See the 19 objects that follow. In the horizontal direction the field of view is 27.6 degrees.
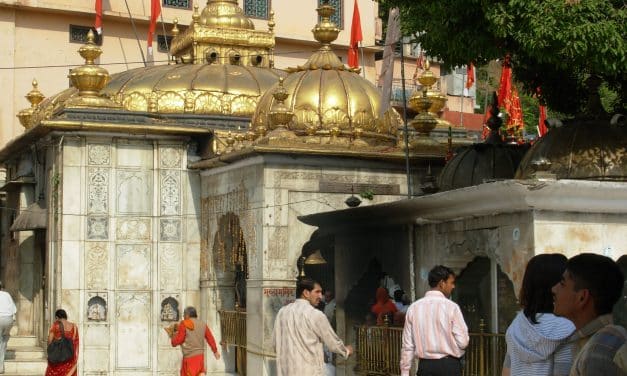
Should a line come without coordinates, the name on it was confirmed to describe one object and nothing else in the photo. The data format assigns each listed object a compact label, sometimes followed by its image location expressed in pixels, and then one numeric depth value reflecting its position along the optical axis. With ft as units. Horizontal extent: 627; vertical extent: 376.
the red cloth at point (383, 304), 52.88
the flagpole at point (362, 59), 116.33
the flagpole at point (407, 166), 61.17
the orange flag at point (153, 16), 108.78
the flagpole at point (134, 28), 112.72
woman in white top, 20.59
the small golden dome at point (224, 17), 84.79
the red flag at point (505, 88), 87.36
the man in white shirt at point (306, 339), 36.09
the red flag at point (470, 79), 97.72
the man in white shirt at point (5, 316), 66.49
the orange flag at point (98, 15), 106.73
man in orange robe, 53.26
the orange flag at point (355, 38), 95.40
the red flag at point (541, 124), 90.53
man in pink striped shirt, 32.89
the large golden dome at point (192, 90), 75.46
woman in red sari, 55.06
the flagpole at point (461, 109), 133.95
